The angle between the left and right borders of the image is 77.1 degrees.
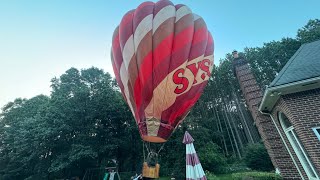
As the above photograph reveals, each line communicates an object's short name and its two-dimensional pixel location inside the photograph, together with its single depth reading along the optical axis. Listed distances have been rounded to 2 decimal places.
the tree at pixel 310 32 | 25.90
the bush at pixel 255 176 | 8.30
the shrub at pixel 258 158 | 16.50
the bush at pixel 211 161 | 17.22
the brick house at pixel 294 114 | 5.56
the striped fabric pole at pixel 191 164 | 6.32
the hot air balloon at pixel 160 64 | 4.91
